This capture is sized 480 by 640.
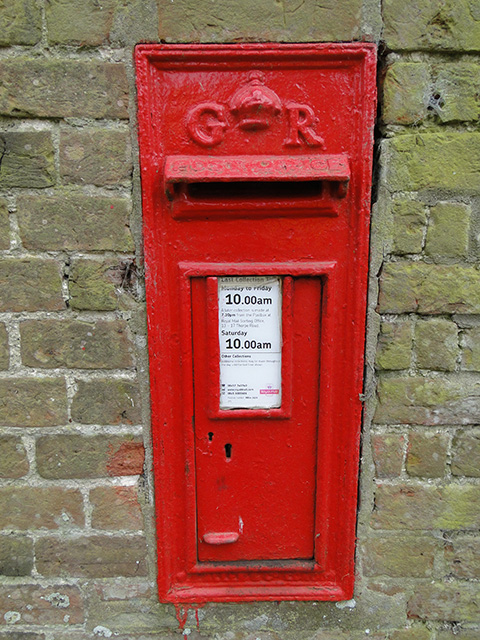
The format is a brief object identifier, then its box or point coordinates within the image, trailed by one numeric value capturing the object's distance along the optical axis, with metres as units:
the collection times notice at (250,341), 0.97
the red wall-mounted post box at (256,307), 0.90
